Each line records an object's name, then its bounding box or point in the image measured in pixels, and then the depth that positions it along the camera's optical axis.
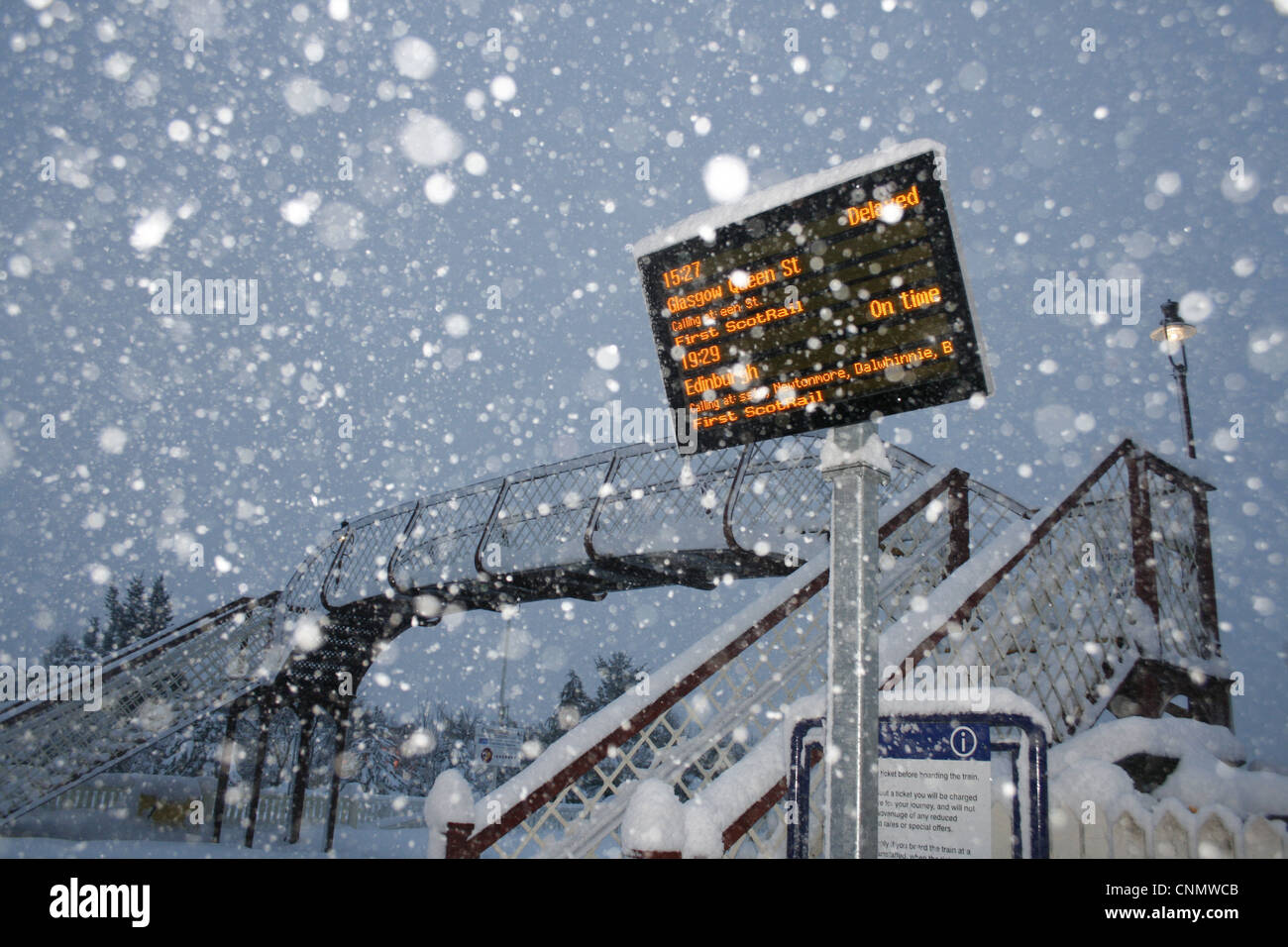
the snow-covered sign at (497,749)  16.05
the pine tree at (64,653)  49.35
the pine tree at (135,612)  41.31
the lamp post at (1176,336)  11.70
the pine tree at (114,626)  41.59
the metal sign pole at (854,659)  2.54
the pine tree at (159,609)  41.53
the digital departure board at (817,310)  3.25
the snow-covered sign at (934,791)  3.02
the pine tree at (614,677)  42.97
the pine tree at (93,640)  45.83
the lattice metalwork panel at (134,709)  12.01
